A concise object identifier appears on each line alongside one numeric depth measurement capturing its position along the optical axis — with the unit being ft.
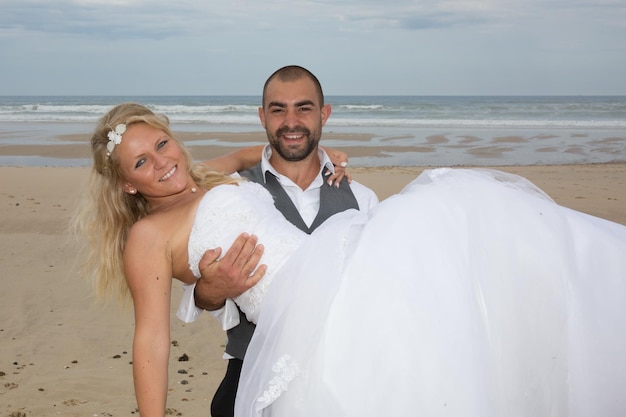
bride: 6.81
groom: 12.03
